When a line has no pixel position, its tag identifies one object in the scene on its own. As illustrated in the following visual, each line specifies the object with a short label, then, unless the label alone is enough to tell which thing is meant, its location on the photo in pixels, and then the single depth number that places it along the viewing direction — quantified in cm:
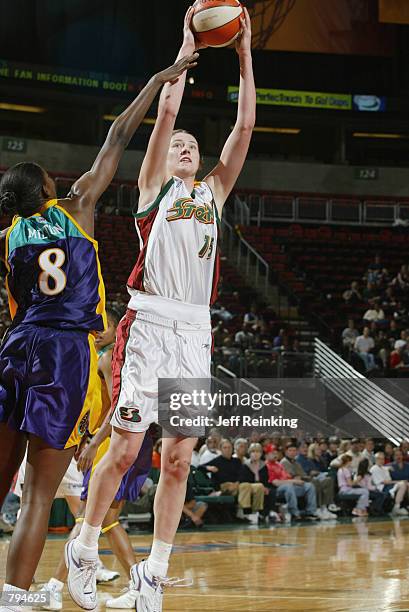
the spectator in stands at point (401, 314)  1902
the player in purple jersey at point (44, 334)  387
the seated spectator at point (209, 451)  1227
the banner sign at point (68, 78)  2592
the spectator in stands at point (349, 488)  1341
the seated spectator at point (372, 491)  1363
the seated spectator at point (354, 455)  1360
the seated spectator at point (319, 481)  1315
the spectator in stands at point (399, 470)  1388
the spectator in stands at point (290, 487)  1289
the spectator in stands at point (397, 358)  1653
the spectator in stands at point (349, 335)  1823
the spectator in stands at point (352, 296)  2098
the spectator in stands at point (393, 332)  1822
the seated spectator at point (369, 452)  1380
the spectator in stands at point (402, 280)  2097
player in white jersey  480
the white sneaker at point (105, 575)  709
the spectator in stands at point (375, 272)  2142
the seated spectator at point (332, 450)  1380
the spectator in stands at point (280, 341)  1789
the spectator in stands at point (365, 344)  1758
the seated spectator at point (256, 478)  1247
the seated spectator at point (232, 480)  1227
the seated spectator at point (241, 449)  1253
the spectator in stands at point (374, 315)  1922
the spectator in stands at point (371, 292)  2105
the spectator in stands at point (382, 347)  1709
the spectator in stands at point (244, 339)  1695
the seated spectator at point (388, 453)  1418
